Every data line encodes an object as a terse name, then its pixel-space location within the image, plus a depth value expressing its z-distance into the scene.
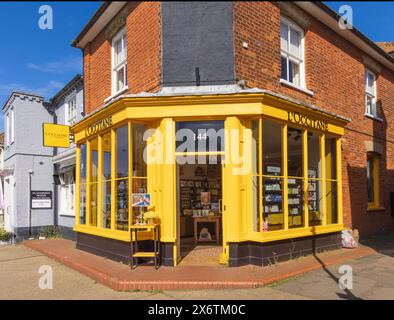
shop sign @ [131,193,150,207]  8.73
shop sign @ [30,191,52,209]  17.28
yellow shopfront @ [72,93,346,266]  8.63
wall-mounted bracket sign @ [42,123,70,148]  14.05
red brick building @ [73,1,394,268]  9.03
